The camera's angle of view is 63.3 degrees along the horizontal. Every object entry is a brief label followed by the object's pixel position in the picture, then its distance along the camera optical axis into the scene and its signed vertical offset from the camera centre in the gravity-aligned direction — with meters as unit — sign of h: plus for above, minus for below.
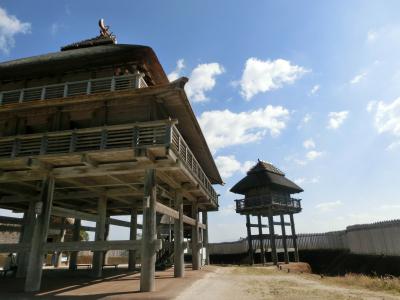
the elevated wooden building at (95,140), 11.20 +3.98
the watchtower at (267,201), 29.61 +4.65
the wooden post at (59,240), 23.59 +1.12
